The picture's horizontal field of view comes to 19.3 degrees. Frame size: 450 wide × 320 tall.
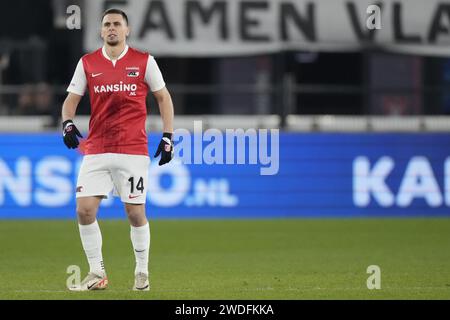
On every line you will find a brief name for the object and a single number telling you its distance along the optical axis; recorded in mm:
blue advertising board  19656
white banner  20875
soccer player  10953
